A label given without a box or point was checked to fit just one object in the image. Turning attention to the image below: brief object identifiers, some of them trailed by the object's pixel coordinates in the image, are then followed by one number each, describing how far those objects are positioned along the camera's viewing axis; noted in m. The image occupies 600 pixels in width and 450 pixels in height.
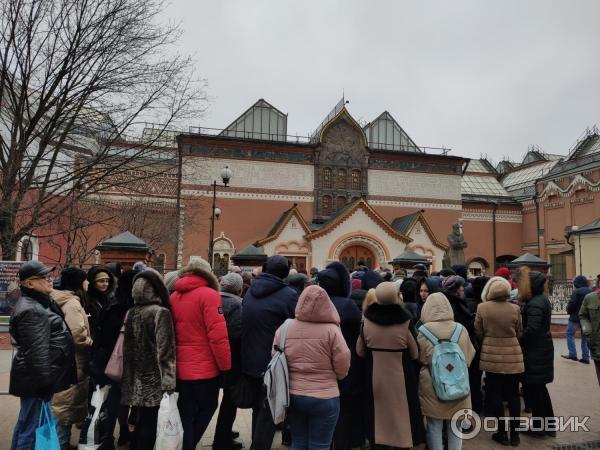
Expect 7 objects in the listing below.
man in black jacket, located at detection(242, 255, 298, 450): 4.51
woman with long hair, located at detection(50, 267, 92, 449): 4.92
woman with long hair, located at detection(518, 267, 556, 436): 5.74
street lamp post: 15.33
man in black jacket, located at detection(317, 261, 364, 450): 4.59
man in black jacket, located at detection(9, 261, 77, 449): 4.05
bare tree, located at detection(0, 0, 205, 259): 9.12
